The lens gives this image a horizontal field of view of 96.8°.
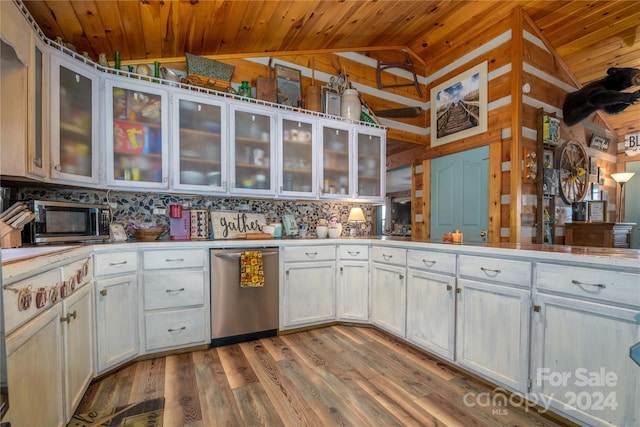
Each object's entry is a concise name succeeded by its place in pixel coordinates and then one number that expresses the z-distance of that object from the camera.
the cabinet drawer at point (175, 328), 2.17
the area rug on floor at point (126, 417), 1.48
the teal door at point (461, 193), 3.28
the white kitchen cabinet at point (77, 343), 1.39
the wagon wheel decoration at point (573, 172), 3.37
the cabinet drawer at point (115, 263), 1.88
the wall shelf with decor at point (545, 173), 3.00
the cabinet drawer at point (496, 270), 1.66
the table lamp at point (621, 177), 4.43
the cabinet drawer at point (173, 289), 2.17
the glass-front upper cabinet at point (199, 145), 2.46
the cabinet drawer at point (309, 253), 2.66
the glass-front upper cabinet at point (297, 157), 2.93
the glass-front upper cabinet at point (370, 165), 3.37
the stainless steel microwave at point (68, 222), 1.77
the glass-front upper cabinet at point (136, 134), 2.23
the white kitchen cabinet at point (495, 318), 1.65
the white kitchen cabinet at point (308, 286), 2.65
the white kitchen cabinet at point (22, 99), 1.46
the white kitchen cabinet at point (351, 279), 2.86
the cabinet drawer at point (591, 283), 1.27
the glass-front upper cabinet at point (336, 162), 3.16
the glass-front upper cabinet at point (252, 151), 2.70
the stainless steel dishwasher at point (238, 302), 2.36
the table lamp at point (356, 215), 3.27
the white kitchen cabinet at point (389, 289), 2.48
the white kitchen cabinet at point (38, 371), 0.95
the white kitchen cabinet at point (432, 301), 2.06
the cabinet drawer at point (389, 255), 2.48
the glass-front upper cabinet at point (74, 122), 1.88
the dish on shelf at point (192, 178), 2.48
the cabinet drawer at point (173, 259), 2.17
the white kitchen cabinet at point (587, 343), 1.28
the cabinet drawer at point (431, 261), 2.07
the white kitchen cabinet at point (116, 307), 1.87
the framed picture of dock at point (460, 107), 3.28
